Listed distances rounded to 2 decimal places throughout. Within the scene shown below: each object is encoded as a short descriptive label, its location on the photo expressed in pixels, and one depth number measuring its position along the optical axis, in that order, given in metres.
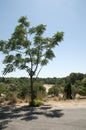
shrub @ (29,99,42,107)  7.38
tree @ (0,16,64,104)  7.76
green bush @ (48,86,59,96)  18.66
